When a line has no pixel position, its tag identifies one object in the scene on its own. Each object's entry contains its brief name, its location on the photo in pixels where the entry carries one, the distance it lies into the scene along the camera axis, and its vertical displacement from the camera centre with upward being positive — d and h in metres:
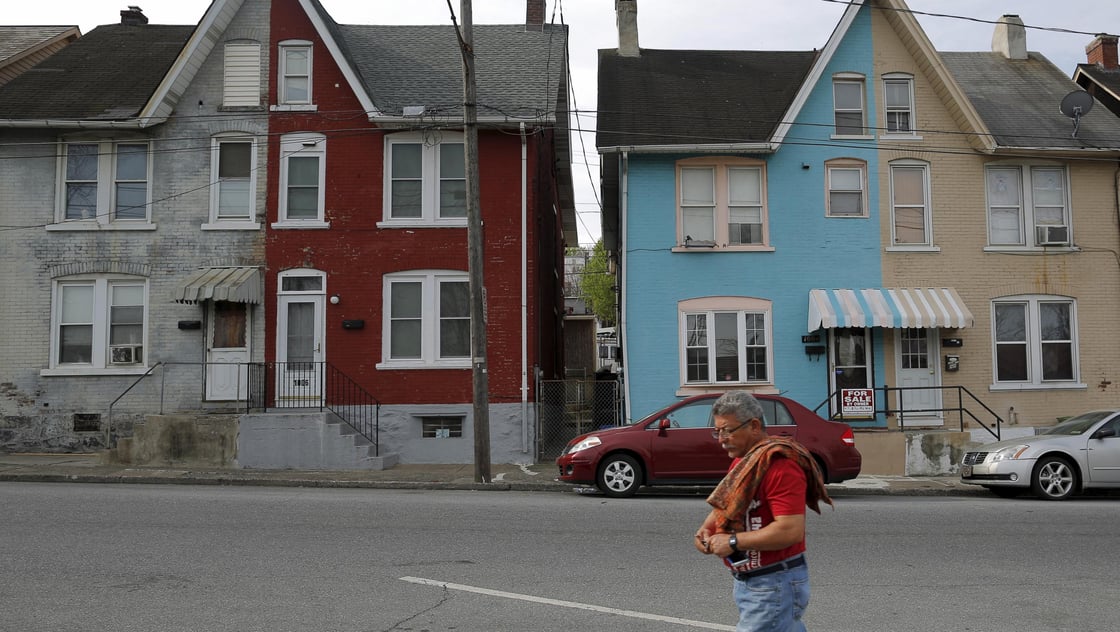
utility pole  15.31 +1.63
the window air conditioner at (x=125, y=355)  19.06 +0.58
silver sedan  13.58 -1.16
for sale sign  18.31 -0.35
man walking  3.95 -0.62
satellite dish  20.06 +5.76
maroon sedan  13.48 -0.99
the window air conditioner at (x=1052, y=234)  19.75 +3.01
